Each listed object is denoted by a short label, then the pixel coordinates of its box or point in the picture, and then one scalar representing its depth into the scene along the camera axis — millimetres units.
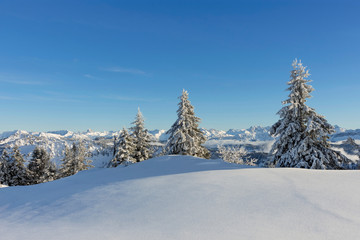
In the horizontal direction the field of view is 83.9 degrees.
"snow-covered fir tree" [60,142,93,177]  32031
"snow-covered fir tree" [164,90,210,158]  21719
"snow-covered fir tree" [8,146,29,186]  31312
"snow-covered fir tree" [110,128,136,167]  24828
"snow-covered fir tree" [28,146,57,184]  35678
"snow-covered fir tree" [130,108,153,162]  26391
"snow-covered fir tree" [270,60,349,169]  14312
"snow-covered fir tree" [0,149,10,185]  30344
